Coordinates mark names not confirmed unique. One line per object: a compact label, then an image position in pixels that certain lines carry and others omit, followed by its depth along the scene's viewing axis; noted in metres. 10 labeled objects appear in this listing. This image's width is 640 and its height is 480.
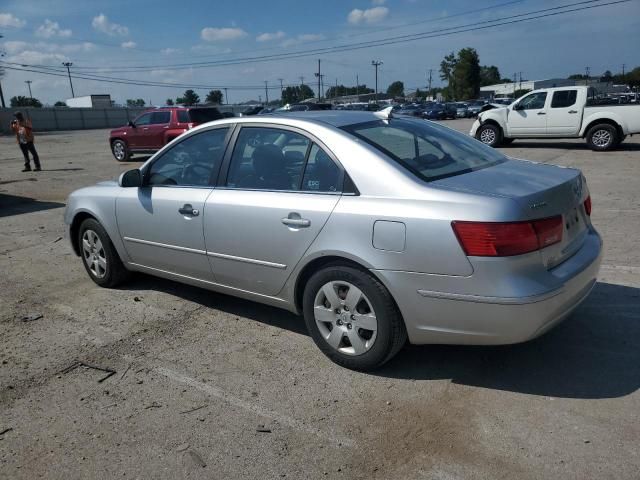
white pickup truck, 15.39
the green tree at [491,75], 150.75
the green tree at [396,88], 153.50
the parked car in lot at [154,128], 17.52
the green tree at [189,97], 93.61
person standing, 16.50
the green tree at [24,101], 88.61
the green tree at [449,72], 98.50
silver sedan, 2.91
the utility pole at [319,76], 97.43
